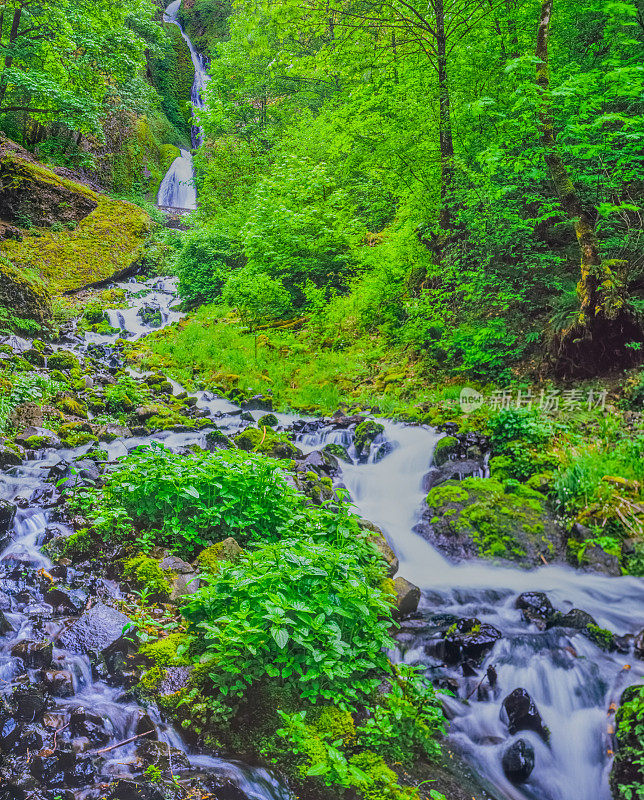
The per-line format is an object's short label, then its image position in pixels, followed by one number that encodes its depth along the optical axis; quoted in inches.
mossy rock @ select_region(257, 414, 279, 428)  335.6
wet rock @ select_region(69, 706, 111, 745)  111.8
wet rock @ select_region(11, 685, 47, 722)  113.6
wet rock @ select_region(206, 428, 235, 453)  285.0
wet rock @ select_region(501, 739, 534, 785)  135.7
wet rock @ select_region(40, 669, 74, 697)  122.2
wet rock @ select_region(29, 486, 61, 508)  201.5
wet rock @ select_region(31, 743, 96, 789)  100.0
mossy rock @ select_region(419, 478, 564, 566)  212.0
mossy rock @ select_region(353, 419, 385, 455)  306.3
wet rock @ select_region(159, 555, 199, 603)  155.7
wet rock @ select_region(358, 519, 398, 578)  195.6
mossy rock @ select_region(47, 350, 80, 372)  370.9
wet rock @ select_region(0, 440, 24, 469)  231.8
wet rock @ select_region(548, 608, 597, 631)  171.6
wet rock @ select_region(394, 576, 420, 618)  181.2
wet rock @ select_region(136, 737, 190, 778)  106.3
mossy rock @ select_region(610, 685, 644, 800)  119.4
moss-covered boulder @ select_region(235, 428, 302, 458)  282.0
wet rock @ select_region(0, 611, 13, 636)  136.1
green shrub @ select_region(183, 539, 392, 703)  114.8
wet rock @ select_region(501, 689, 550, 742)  146.3
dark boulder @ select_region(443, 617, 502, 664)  165.6
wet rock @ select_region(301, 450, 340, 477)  277.4
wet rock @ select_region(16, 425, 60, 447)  254.1
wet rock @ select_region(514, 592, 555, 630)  177.8
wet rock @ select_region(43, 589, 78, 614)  148.4
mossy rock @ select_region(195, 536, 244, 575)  163.9
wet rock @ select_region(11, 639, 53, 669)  127.3
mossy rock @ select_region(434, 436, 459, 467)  271.6
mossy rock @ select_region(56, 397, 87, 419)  303.1
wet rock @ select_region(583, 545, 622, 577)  191.5
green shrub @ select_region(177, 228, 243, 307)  613.9
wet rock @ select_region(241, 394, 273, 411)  376.2
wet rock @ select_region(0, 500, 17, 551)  177.6
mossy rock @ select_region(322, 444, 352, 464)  300.8
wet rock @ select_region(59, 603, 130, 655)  135.9
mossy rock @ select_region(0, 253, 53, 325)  415.2
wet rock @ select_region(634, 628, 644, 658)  160.9
